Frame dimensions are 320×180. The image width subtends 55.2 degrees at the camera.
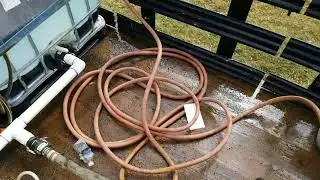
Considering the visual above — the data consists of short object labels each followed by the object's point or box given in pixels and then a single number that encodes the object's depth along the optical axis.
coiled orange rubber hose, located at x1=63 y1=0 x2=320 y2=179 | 1.88
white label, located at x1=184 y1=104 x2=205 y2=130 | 2.04
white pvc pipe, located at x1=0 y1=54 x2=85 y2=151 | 1.76
